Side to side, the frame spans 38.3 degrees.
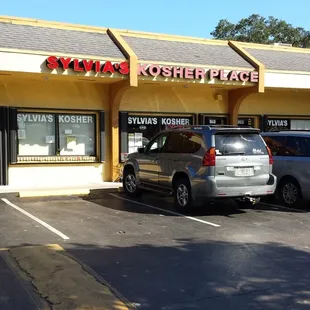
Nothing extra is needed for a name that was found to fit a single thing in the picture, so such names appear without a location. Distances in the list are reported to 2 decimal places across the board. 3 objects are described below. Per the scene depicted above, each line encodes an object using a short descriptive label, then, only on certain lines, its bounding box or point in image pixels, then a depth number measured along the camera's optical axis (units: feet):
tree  149.69
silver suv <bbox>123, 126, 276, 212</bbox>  30.19
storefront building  42.14
